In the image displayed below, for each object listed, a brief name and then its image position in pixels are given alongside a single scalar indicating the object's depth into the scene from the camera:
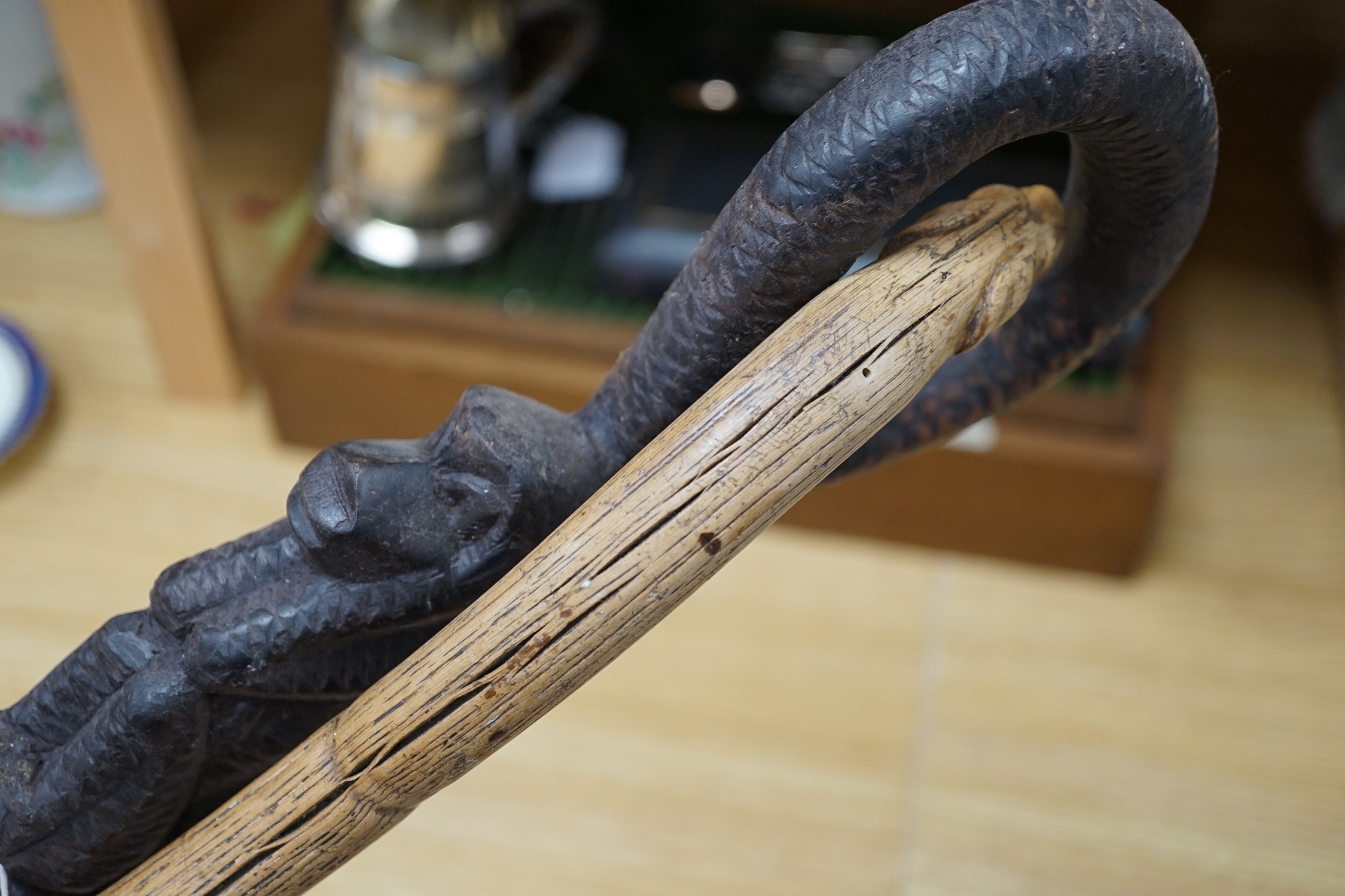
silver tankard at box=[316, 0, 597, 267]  0.83
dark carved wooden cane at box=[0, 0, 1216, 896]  0.32
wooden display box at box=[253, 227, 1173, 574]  0.83
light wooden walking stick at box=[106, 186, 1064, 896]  0.33
